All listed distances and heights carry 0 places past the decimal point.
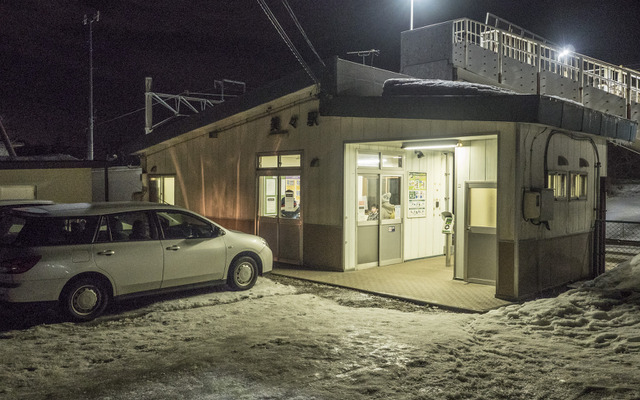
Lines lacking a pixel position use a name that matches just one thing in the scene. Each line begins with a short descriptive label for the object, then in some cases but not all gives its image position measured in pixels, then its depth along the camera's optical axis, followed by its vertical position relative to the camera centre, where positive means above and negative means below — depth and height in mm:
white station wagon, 7168 -920
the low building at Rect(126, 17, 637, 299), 9023 +518
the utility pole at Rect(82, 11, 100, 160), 28406 +6372
